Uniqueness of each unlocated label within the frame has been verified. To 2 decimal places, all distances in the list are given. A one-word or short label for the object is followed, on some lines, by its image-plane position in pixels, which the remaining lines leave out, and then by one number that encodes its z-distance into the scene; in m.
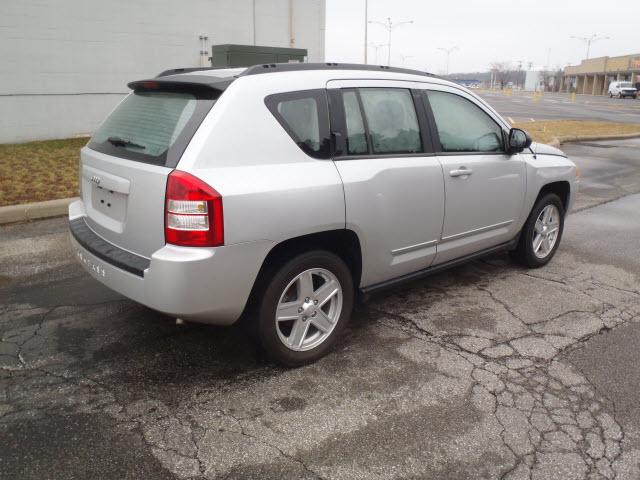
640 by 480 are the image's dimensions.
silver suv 2.88
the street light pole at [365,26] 43.22
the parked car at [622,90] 60.90
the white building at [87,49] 11.86
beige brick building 81.81
